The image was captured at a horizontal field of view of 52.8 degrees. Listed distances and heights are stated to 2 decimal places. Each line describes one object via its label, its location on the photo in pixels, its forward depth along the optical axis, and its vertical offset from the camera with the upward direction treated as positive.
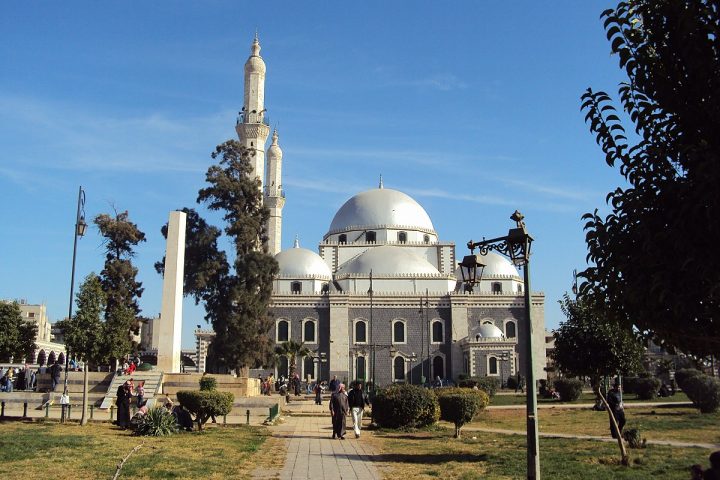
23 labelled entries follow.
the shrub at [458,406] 15.15 -0.71
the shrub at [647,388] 27.68 -0.61
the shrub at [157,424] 13.89 -1.01
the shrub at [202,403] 14.83 -0.64
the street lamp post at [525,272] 7.42 +1.13
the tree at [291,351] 41.53 +1.15
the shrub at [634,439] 12.52 -1.15
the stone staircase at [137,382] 21.14 -0.36
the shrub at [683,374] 22.81 -0.08
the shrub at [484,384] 30.05 -0.52
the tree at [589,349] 12.52 +0.39
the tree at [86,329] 16.55 +0.94
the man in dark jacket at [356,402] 15.08 -0.63
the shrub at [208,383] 20.86 -0.34
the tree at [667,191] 5.18 +1.35
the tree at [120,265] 30.91 +4.46
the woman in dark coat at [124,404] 15.08 -0.68
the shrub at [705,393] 20.20 -0.57
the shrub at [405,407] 16.16 -0.78
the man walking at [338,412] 14.57 -0.81
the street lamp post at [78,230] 18.21 +3.55
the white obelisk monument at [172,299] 22.48 +2.22
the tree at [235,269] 32.28 +4.57
